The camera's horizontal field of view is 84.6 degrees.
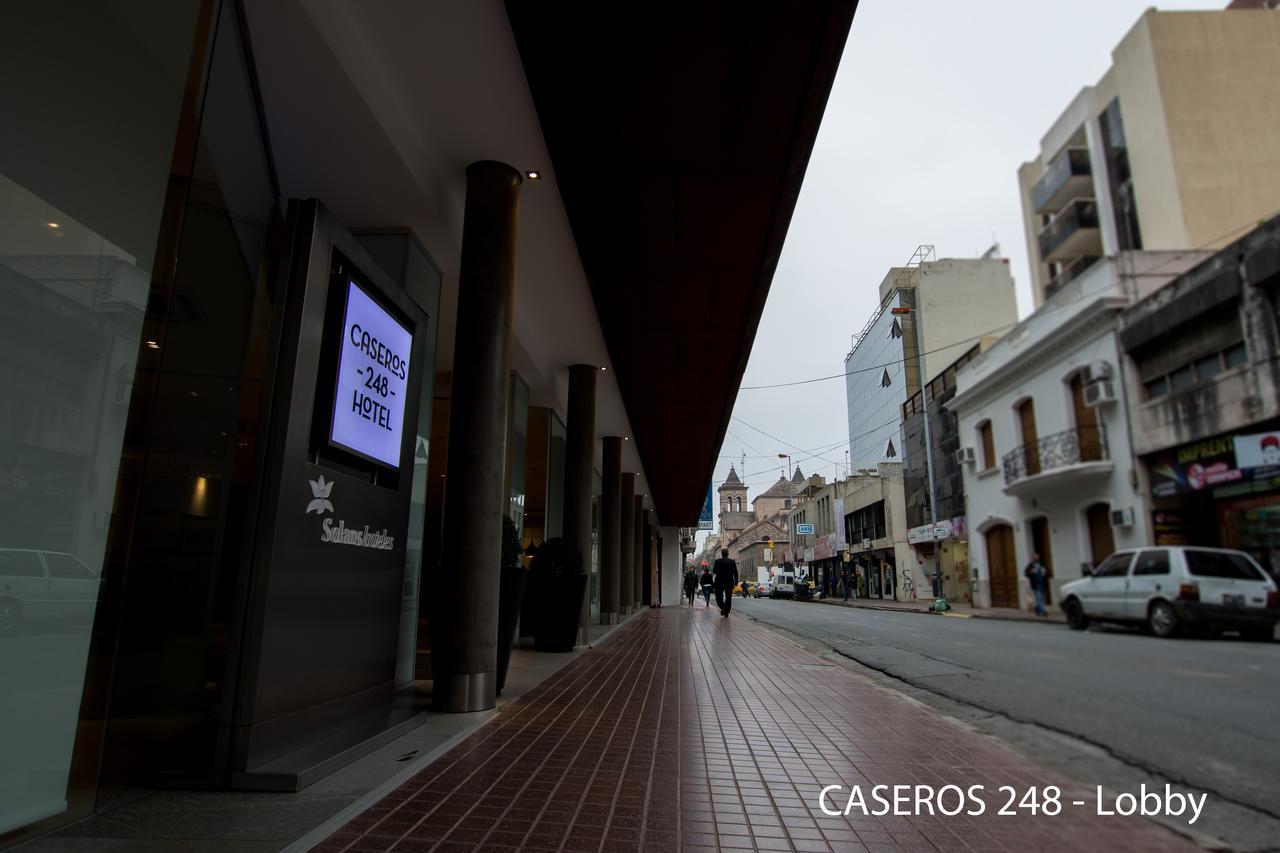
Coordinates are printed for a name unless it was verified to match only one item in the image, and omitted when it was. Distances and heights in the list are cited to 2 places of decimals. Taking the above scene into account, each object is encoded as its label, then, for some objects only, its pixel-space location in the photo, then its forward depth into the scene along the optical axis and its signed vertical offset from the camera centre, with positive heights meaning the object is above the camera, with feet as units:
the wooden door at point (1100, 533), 67.10 +4.29
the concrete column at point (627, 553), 61.67 +1.79
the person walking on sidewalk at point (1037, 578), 61.77 -0.06
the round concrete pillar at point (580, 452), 37.04 +6.30
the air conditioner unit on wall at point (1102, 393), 64.64 +16.74
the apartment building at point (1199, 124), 78.59 +51.08
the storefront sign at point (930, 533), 102.42 +6.55
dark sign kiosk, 10.19 +0.69
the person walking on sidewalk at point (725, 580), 58.75 -0.53
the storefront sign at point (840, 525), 163.75 +11.58
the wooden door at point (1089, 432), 67.92 +13.91
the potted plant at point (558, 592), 28.04 -0.77
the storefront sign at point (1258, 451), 48.52 +8.95
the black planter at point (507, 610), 18.44 -0.99
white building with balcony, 65.72 +14.33
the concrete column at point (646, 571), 93.51 +0.32
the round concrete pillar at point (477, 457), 16.33 +2.73
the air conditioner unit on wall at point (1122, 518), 62.18 +5.23
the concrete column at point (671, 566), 108.88 +1.22
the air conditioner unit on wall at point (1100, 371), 65.36 +18.92
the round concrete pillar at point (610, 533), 50.14 +2.89
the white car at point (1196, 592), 36.32 -0.72
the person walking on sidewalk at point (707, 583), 91.23 -1.27
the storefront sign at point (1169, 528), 59.26 +4.23
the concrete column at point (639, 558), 77.46 +1.76
